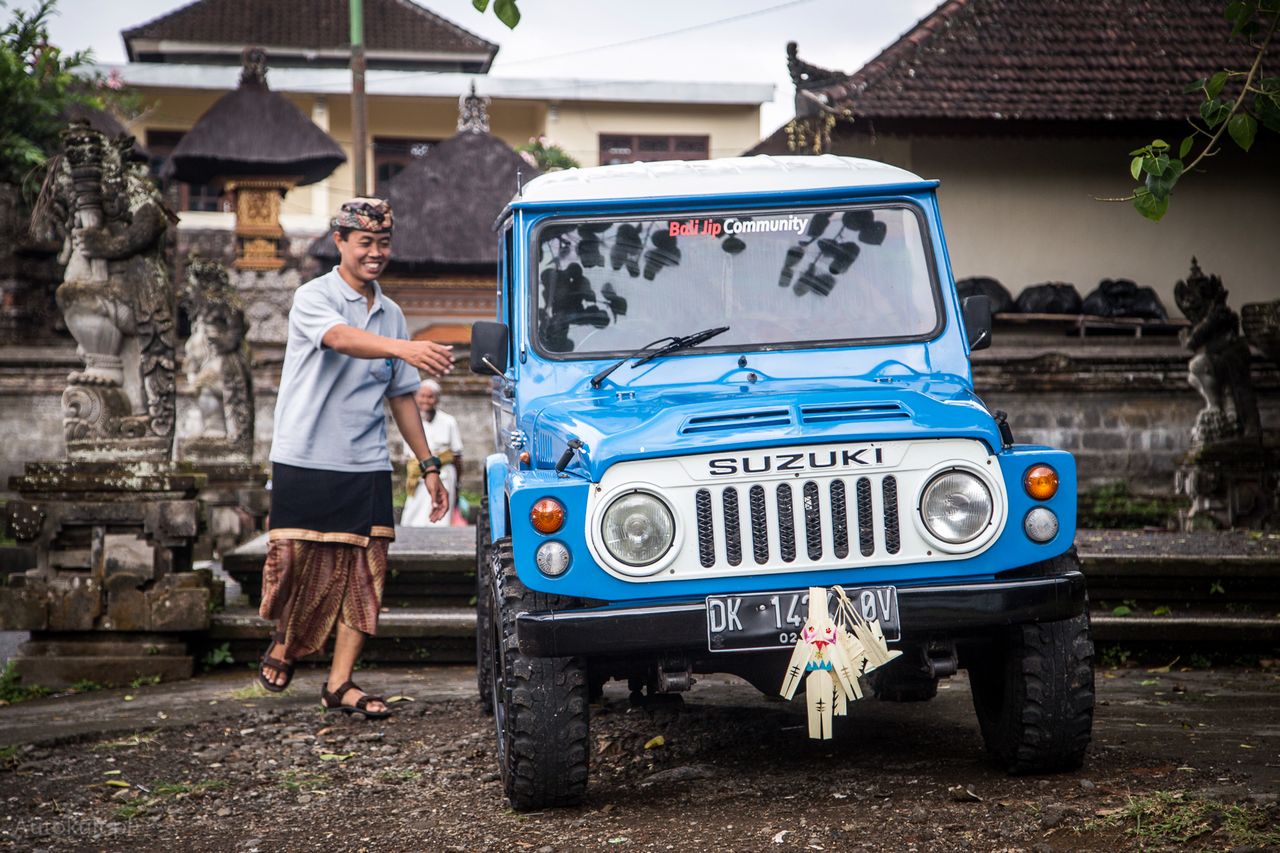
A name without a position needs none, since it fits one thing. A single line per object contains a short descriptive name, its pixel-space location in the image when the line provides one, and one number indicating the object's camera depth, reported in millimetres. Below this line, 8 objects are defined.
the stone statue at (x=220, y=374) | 15375
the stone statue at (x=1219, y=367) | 13828
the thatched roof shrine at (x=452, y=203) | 27172
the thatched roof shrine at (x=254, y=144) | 26344
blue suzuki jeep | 4598
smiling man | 6672
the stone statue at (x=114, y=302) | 8547
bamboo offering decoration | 4535
